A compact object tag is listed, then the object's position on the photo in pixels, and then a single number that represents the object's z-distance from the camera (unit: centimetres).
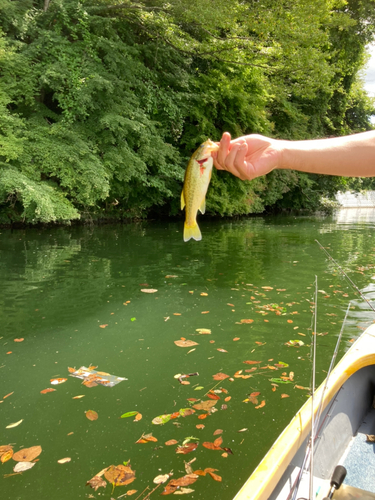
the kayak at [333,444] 203
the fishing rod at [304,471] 185
